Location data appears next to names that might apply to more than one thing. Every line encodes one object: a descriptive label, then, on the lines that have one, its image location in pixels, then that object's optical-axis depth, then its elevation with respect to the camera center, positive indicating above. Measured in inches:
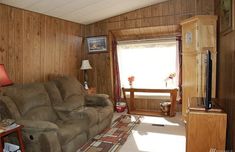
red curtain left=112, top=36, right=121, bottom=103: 201.6 -4.7
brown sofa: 87.0 -25.1
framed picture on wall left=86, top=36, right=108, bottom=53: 194.9 +27.1
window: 188.5 +8.2
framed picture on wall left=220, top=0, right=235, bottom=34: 77.1 +24.3
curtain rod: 183.9 +30.2
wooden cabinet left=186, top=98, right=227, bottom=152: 77.9 -25.8
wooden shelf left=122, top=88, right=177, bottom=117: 173.8 -32.3
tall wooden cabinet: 135.3 +13.8
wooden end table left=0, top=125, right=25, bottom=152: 82.6 -28.7
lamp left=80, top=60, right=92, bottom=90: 185.5 +3.9
